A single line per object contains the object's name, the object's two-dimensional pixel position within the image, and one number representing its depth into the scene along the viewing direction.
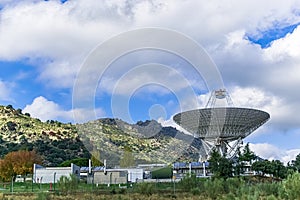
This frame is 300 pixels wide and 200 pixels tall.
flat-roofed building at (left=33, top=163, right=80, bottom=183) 51.31
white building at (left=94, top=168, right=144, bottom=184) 50.66
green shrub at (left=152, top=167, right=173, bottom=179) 59.36
